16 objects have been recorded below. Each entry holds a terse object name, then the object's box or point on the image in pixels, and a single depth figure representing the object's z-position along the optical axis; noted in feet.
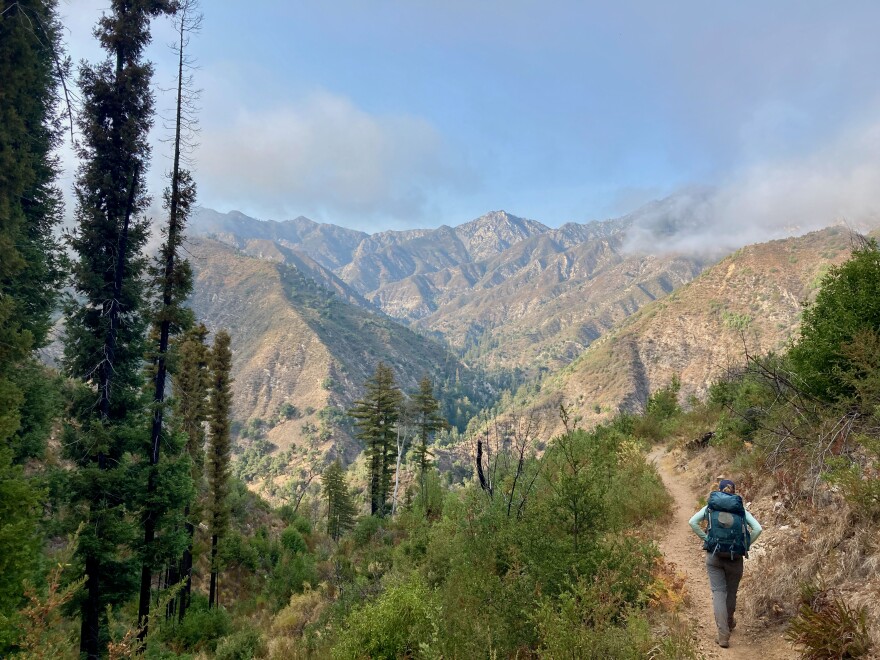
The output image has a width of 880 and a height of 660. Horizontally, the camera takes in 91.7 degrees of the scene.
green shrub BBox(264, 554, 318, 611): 61.05
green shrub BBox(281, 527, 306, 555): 80.53
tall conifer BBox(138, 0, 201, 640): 36.24
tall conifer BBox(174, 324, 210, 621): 60.90
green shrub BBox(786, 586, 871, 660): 12.75
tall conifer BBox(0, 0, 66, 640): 20.48
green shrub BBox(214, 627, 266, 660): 36.40
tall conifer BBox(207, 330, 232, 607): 65.87
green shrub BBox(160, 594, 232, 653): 46.60
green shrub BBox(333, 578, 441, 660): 17.70
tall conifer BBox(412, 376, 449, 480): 116.88
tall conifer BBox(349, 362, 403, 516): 108.78
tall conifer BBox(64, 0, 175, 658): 33.19
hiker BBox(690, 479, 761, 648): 17.37
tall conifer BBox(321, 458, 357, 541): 121.29
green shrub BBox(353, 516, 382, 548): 71.68
